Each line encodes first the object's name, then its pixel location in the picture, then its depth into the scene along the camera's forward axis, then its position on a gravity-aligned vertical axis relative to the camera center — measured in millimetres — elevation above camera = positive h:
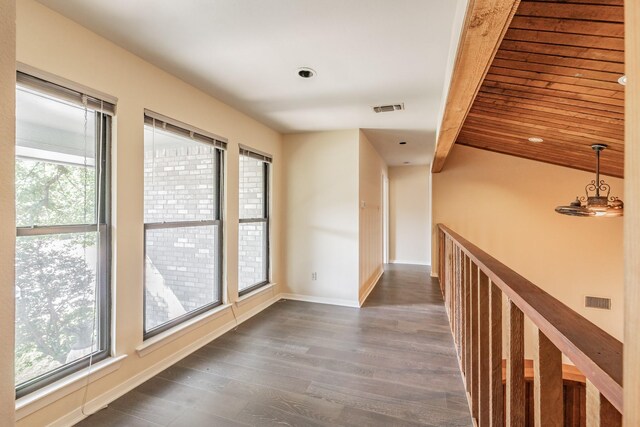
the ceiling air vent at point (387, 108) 3123 +1138
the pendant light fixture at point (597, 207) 3059 +67
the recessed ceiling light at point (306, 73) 2345 +1143
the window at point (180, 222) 2389 -64
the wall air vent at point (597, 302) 4676 -1402
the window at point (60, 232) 1636 -99
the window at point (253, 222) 3574 -93
